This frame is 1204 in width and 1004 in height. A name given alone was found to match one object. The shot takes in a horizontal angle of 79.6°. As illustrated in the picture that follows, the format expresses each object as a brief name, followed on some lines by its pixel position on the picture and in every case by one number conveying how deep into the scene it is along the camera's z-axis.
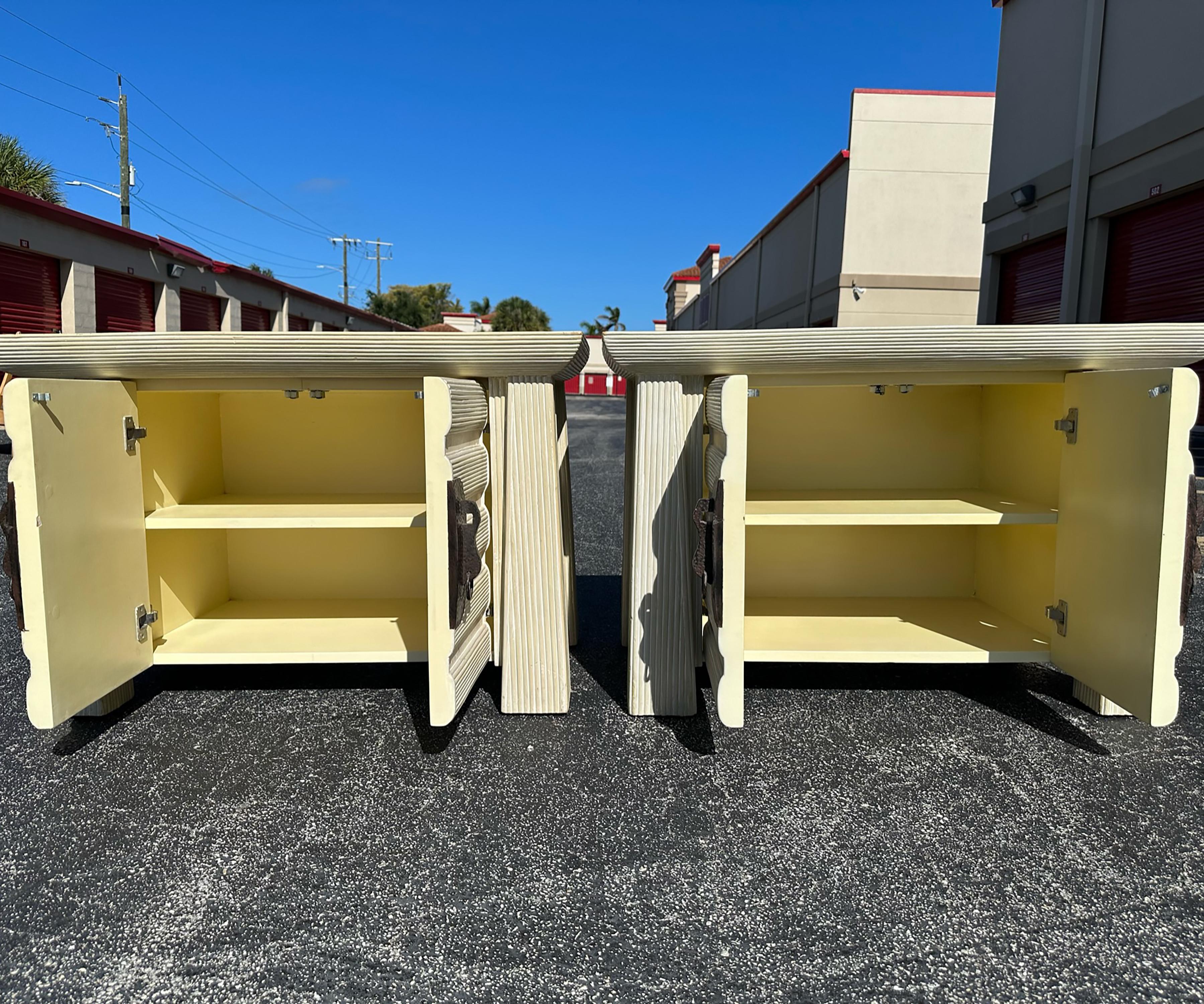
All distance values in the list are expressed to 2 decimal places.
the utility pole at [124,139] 22.31
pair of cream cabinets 1.99
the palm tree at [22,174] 15.70
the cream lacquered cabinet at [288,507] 1.98
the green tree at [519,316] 51.66
